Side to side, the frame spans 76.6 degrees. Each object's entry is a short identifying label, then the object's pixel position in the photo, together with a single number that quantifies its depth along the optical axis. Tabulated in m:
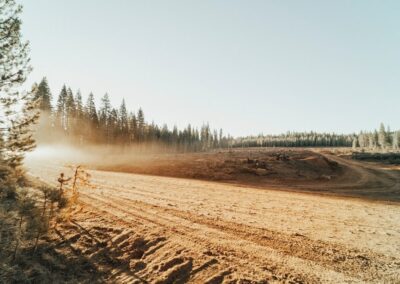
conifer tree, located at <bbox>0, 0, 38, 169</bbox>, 11.80
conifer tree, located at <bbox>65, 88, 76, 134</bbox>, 58.62
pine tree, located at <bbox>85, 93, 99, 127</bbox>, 59.59
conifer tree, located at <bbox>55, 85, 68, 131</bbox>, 58.06
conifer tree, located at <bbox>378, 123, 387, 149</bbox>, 102.03
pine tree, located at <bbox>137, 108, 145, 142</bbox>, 73.12
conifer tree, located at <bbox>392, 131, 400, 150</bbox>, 103.76
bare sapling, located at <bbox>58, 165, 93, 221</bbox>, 10.66
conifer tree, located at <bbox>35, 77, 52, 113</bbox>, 55.90
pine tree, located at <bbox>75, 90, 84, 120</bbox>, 59.50
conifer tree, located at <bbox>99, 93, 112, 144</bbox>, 61.05
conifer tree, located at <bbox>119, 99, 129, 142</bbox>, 66.50
